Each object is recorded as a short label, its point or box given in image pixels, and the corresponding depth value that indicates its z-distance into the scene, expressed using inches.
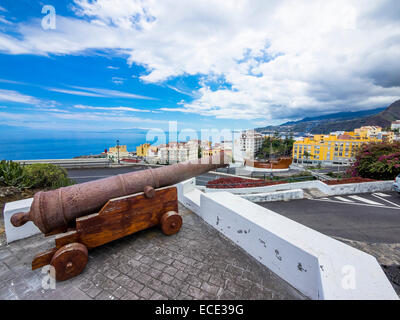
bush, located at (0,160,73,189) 215.6
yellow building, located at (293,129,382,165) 2332.7
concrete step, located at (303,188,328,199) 345.8
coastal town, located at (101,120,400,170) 2345.0
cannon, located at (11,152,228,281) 95.8
